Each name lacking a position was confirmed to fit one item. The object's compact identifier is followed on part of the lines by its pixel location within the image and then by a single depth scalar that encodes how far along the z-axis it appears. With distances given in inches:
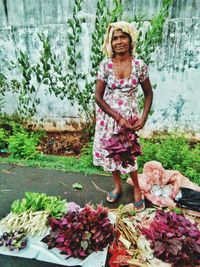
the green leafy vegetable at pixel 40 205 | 107.0
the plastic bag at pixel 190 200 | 120.0
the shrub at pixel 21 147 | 176.7
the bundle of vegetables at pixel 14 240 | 92.8
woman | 105.0
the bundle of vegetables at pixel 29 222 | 100.8
